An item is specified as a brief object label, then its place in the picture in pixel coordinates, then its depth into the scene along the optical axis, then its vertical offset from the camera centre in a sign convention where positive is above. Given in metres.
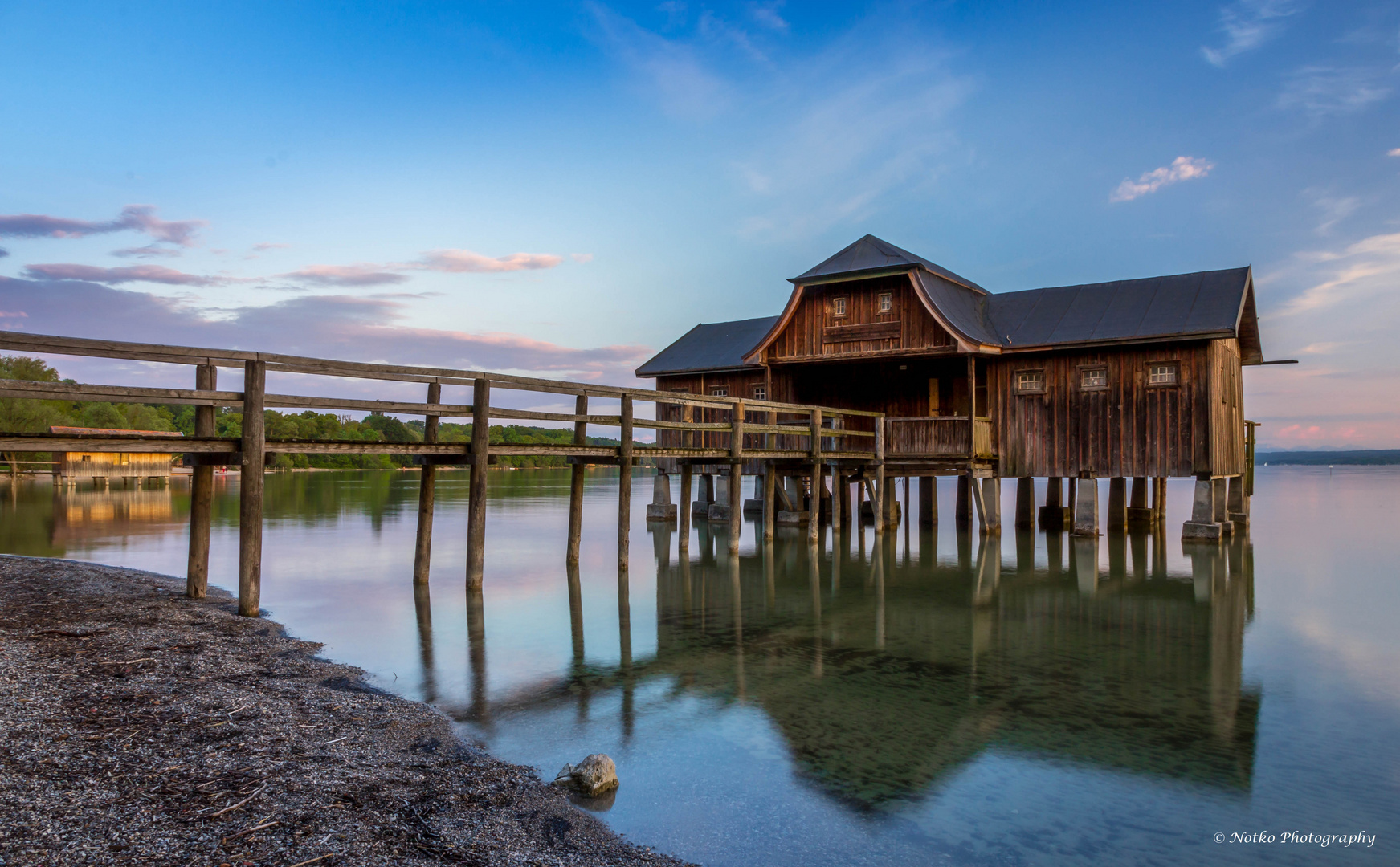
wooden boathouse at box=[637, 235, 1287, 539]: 19.62 +2.28
